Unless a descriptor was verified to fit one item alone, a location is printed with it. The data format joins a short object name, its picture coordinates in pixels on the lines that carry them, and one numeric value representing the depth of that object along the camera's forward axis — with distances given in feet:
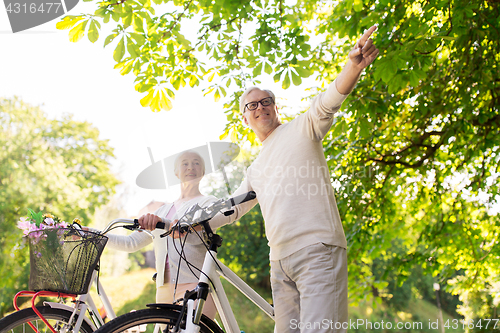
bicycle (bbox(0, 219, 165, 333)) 5.51
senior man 4.48
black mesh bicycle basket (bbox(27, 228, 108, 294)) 5.40
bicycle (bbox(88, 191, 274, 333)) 4.61
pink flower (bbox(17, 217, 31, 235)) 5.37
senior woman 5.91
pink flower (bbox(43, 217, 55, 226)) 5.58
